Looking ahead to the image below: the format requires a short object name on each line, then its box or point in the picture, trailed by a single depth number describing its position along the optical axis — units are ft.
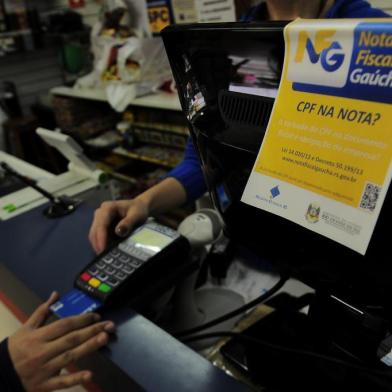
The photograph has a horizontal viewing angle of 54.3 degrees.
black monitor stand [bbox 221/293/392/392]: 1.49
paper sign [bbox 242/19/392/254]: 0.95
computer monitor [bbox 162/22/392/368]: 1.20
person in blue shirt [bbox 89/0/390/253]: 2.49
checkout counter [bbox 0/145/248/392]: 1.60
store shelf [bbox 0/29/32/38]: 9.12
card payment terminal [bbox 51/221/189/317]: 1.98
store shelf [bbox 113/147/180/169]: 7.09
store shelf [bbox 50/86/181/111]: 6.40
